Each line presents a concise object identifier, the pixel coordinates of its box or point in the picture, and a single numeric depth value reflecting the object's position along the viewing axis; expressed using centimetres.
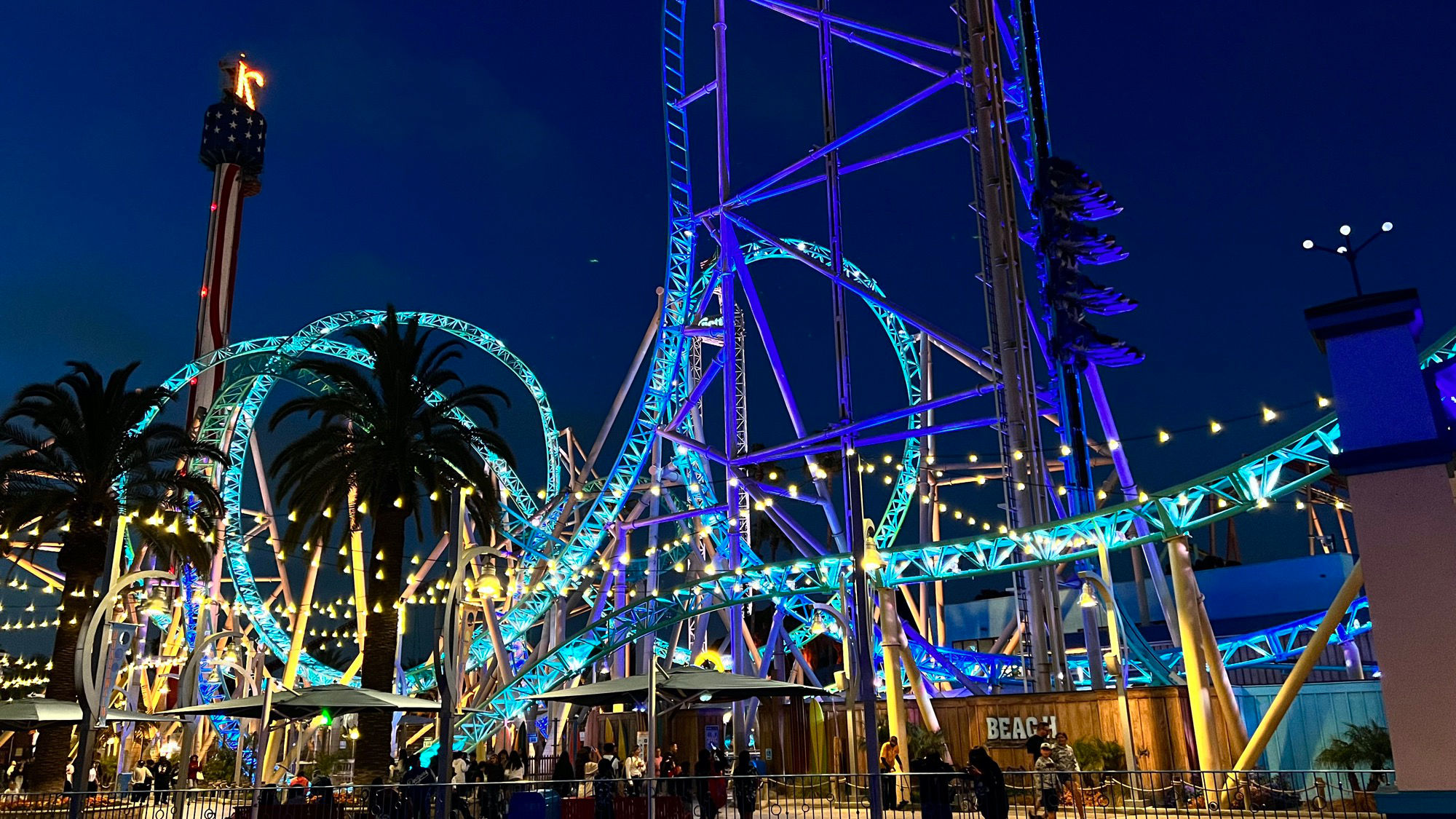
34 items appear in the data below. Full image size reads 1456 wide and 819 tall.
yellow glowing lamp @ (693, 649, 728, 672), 2970
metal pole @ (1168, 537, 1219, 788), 1616
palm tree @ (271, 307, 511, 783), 2098
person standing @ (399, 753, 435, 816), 1386
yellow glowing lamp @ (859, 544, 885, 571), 1996
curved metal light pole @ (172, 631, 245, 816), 1816
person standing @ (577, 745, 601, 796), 2011
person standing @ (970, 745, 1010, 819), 1240
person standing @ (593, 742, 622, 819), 1486
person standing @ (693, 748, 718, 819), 1400
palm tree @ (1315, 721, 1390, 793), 1574
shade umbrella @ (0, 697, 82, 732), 1745
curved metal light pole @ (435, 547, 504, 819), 1249
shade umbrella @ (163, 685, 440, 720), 1609
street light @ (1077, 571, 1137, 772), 1716
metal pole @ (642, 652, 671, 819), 1238
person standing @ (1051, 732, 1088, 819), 1420
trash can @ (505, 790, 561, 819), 1347
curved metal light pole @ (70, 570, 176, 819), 1357
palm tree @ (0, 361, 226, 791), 2175
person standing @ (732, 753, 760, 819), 1498
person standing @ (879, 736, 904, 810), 1717
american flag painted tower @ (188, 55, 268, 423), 5419
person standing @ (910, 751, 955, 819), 1270
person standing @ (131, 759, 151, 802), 2246
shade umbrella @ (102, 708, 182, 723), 1986
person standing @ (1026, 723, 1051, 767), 1415
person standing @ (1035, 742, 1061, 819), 1339
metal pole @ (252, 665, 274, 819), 1489
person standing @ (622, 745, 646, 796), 1845
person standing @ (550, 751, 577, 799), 1575
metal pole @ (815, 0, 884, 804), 1237
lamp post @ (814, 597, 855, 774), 1839
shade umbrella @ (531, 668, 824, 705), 1525
